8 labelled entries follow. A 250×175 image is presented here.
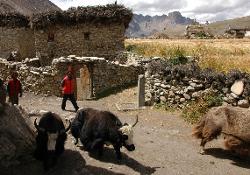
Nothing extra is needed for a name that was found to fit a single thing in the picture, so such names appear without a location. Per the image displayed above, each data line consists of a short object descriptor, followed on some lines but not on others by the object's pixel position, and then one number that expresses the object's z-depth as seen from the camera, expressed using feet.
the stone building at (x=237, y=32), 113.26
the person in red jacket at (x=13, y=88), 31.08
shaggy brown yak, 23.93
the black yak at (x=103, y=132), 21.84
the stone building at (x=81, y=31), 55.98
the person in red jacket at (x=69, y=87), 33.25
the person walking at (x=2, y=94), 21.78
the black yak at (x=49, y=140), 20.61
